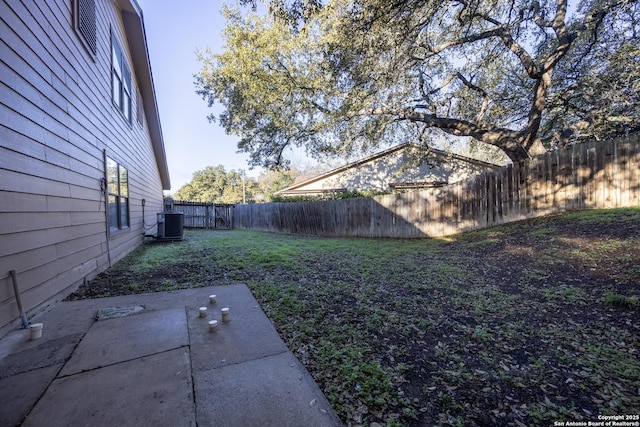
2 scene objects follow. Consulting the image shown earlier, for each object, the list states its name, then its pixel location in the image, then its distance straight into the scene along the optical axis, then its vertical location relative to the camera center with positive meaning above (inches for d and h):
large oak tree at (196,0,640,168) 223.8 +163.3
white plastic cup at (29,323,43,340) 85.4 -37.7
